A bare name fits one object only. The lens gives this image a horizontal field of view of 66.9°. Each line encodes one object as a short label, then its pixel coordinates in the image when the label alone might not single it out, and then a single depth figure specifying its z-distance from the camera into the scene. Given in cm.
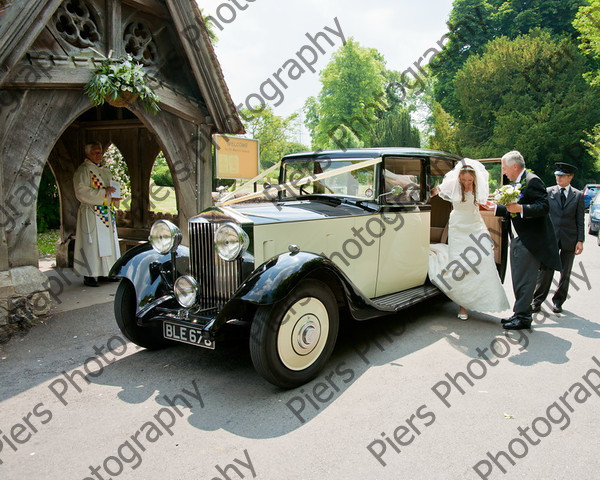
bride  517
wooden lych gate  491
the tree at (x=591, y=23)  1970
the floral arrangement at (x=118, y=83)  548
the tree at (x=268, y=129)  2594
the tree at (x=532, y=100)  2881
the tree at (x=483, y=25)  3456
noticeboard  809
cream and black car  350
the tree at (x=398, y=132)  3164
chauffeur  578
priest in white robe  715
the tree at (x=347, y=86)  4169
